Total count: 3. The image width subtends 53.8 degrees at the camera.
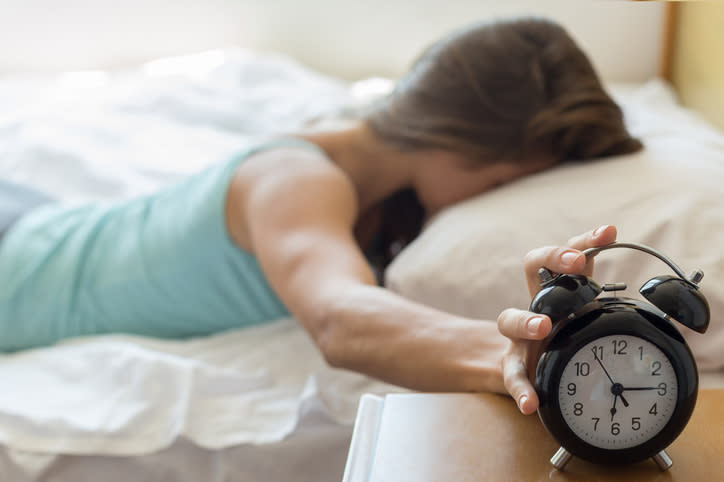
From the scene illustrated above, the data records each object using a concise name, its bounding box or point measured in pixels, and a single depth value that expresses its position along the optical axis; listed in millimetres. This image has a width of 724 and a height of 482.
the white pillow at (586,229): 770
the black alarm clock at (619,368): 476
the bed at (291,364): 842
